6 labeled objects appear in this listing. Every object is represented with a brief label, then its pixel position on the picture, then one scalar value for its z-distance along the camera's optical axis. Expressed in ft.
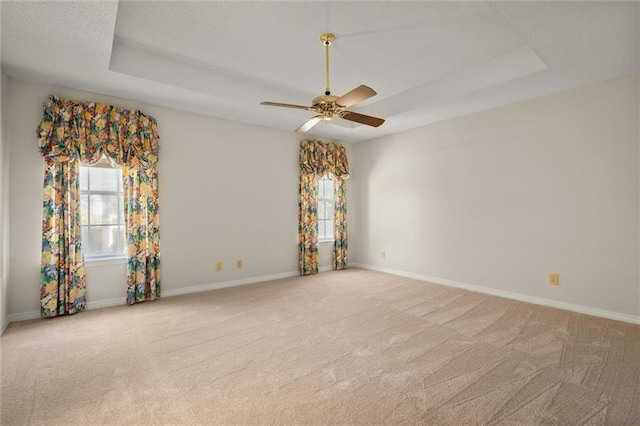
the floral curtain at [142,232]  12.32
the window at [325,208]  19.38
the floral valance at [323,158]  17.54
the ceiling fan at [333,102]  7.94
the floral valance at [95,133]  10.73
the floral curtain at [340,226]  19.20
